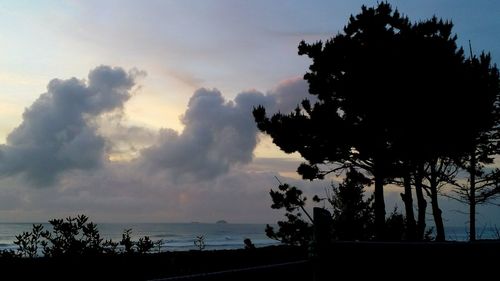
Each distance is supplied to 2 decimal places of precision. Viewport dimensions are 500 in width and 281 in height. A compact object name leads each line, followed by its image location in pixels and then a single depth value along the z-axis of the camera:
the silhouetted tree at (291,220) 15.64
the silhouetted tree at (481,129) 13.27
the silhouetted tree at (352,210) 14.28
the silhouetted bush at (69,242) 6.87
